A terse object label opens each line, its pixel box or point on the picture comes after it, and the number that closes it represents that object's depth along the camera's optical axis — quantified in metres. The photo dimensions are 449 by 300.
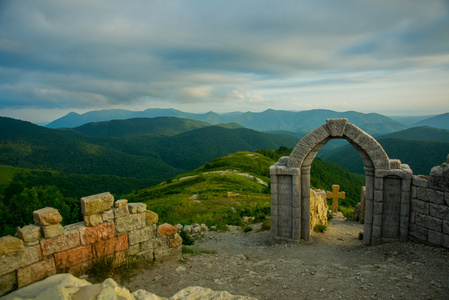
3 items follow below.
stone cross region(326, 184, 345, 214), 17.98
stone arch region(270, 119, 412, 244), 9.96
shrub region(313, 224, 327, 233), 12.95
